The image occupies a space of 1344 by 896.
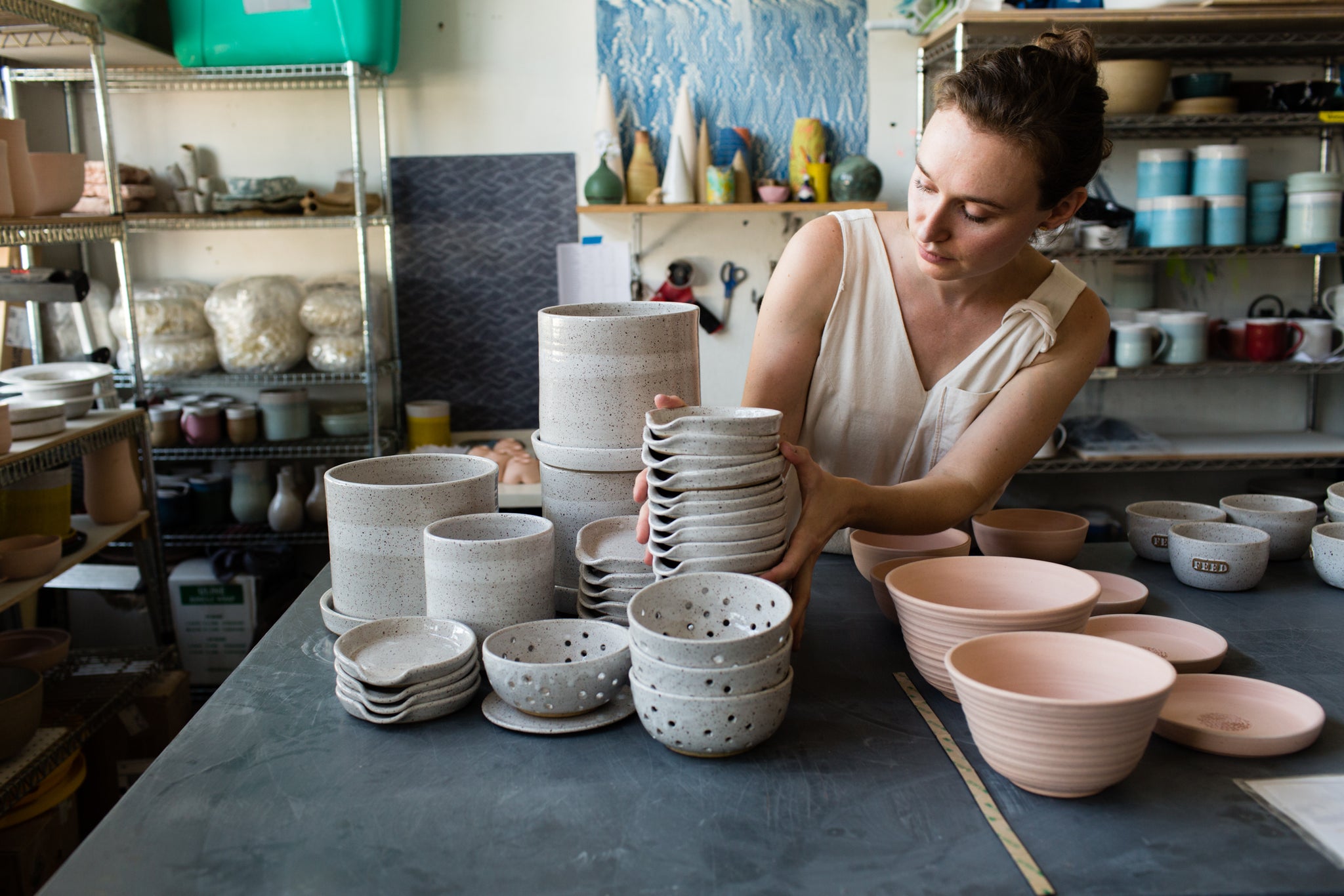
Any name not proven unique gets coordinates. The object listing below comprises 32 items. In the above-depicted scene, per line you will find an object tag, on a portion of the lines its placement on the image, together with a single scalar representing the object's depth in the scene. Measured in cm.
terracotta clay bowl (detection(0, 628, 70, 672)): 253
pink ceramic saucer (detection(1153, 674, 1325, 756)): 109
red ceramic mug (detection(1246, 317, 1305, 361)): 343
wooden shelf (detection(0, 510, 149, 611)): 230
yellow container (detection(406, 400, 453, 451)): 364
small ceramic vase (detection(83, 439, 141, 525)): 279
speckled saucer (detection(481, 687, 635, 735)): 115
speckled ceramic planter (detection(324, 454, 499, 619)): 136
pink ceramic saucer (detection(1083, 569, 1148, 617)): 148
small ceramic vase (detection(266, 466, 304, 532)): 345
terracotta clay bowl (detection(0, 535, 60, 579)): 236
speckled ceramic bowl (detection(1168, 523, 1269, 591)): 159
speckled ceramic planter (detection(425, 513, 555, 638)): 128
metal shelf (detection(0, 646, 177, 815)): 216
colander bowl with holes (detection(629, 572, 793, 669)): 116
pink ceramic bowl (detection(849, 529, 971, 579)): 152
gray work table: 91
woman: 144
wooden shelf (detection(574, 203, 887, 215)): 341
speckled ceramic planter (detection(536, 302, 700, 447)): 142
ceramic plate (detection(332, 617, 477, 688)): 117
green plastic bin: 321
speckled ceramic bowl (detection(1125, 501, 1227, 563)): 174
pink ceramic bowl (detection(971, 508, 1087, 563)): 167
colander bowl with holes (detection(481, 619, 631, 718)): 115
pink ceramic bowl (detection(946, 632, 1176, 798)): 96
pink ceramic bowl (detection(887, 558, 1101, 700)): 116
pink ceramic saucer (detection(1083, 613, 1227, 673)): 129
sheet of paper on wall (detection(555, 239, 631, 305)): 373
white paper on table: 94
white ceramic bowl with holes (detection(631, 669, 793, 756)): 106
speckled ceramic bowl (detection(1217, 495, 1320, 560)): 173
